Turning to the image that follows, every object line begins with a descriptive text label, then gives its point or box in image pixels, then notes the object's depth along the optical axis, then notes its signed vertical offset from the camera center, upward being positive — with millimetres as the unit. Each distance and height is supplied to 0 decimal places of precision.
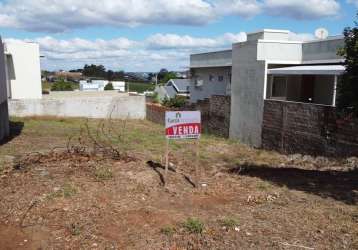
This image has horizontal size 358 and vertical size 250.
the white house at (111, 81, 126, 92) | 84375 -2963
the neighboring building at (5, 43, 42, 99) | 29641 -30
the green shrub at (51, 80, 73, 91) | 66875 -2661
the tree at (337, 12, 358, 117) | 6652 -32
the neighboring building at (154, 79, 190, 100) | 58069 -2409
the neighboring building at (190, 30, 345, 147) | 17031 -87
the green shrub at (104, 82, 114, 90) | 76875 -2914
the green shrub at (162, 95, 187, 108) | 30581 -2322
